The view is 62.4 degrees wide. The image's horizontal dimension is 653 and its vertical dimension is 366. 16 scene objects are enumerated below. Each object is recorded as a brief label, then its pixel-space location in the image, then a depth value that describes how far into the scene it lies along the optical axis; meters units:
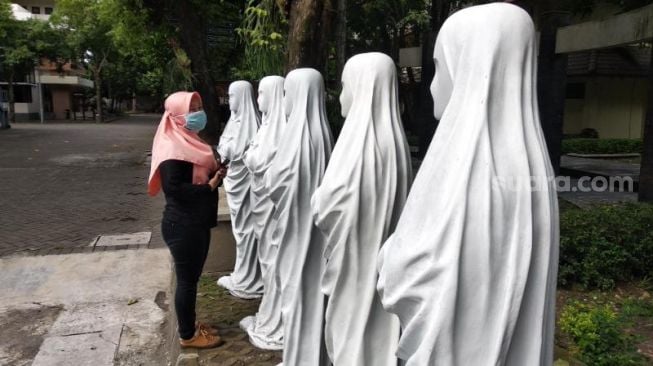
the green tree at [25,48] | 26.17
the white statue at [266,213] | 3.56
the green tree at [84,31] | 27.31
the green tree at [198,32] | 9.36
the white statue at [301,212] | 2.77
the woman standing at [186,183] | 3.14
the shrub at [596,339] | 3.09
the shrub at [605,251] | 4.76
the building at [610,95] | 16.20
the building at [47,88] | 31.61
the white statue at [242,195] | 4.47
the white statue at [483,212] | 1.35
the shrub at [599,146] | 15.00
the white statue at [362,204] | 2.11
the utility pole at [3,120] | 24.35
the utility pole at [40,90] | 30.92
